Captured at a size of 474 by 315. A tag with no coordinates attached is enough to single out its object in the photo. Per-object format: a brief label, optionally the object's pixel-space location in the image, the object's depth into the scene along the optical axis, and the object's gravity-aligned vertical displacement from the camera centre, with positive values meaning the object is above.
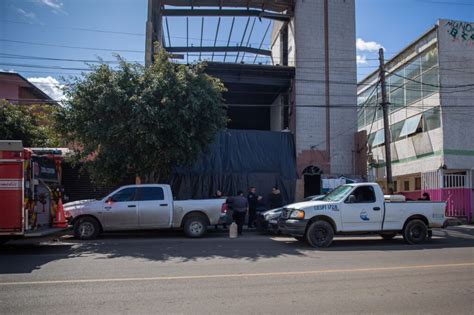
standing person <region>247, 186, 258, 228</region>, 18.02 -0.94
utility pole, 20.11 +2.35
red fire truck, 10.91 -0.18
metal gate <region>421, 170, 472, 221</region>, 23.09 -0.50
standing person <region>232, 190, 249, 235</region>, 16.28 -0.99
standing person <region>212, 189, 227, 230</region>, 17.08 -0.52
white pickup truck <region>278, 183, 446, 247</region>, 12.27 -0.96
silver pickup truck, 14.02 -0.93
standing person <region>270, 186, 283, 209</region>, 18.47 -0.66
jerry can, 14.94 -1.64
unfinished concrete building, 24.08 +6.16
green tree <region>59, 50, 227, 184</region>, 15.33 +2.49
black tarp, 21.34 +0.81
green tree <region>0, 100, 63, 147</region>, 20.19 +2.76
